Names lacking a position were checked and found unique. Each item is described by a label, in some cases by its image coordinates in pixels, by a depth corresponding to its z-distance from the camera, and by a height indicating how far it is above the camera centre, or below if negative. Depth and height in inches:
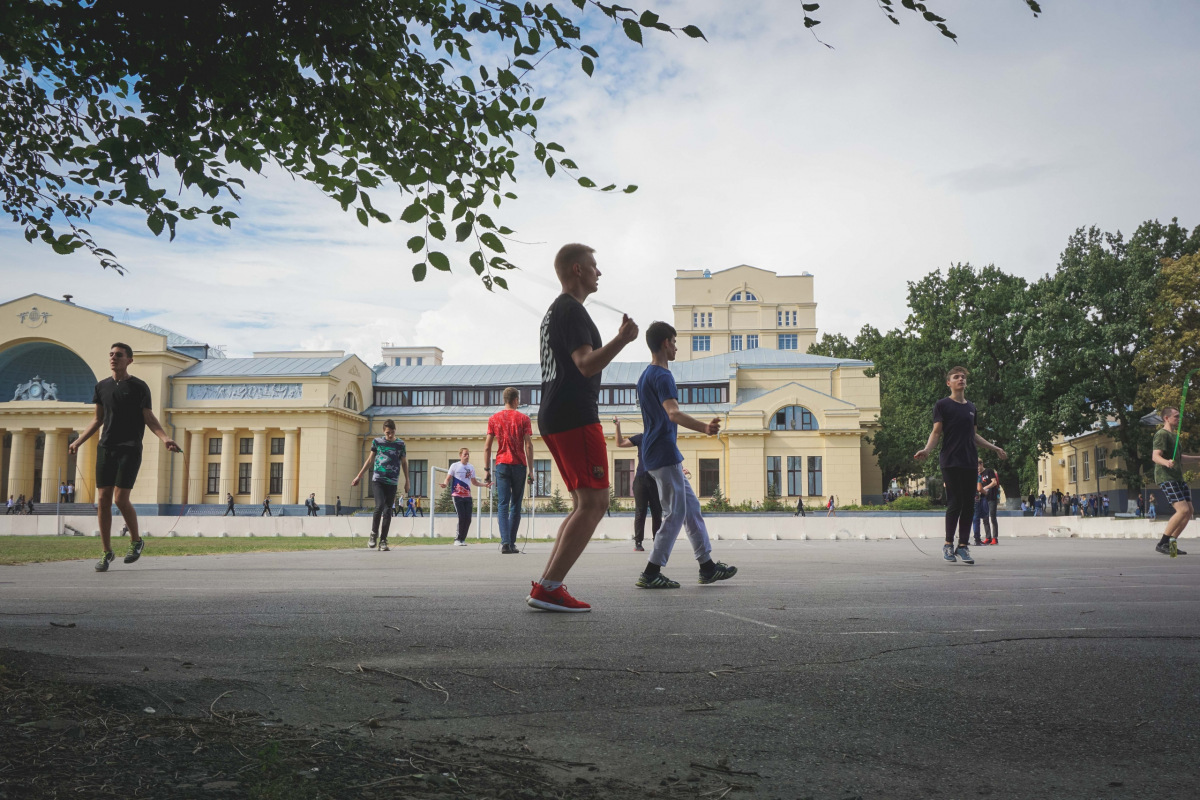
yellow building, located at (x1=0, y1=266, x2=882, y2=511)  2260.1 +167.9
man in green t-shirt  473.7 +7.2
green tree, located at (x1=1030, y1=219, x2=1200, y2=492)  1665.8 +289.0
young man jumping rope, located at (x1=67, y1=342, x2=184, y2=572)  345.4 +17.6
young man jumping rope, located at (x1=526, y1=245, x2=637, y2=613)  195.6 +15.1
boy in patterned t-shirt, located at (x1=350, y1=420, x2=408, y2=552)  542.6 +9.6
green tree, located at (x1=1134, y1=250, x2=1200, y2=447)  1493.6 +256.0
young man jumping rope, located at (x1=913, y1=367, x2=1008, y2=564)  394.3 +16.5
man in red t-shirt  494.0 +14.4
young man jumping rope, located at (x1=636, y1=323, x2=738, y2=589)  274.1 +7.5
